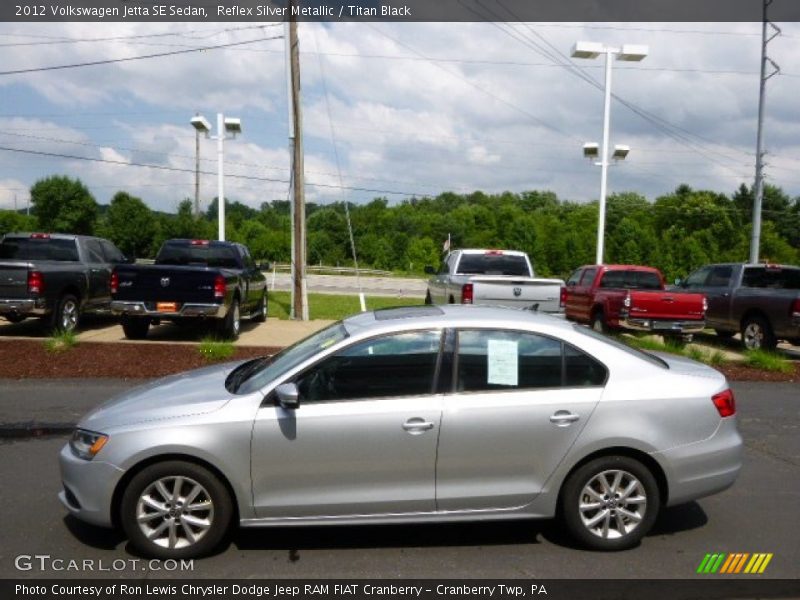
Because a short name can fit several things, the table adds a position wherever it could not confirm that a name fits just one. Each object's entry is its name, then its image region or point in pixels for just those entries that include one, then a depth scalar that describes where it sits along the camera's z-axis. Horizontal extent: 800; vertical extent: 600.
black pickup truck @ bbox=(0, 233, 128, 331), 13.36
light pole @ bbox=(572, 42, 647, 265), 24.39
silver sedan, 4.64
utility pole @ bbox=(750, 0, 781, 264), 25.03
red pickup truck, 14.62
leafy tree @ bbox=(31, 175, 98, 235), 56.31
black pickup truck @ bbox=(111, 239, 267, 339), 13.23
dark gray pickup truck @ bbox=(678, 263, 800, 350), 14.26
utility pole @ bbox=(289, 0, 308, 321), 18.72
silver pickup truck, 12.81
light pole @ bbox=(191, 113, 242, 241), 24.25
